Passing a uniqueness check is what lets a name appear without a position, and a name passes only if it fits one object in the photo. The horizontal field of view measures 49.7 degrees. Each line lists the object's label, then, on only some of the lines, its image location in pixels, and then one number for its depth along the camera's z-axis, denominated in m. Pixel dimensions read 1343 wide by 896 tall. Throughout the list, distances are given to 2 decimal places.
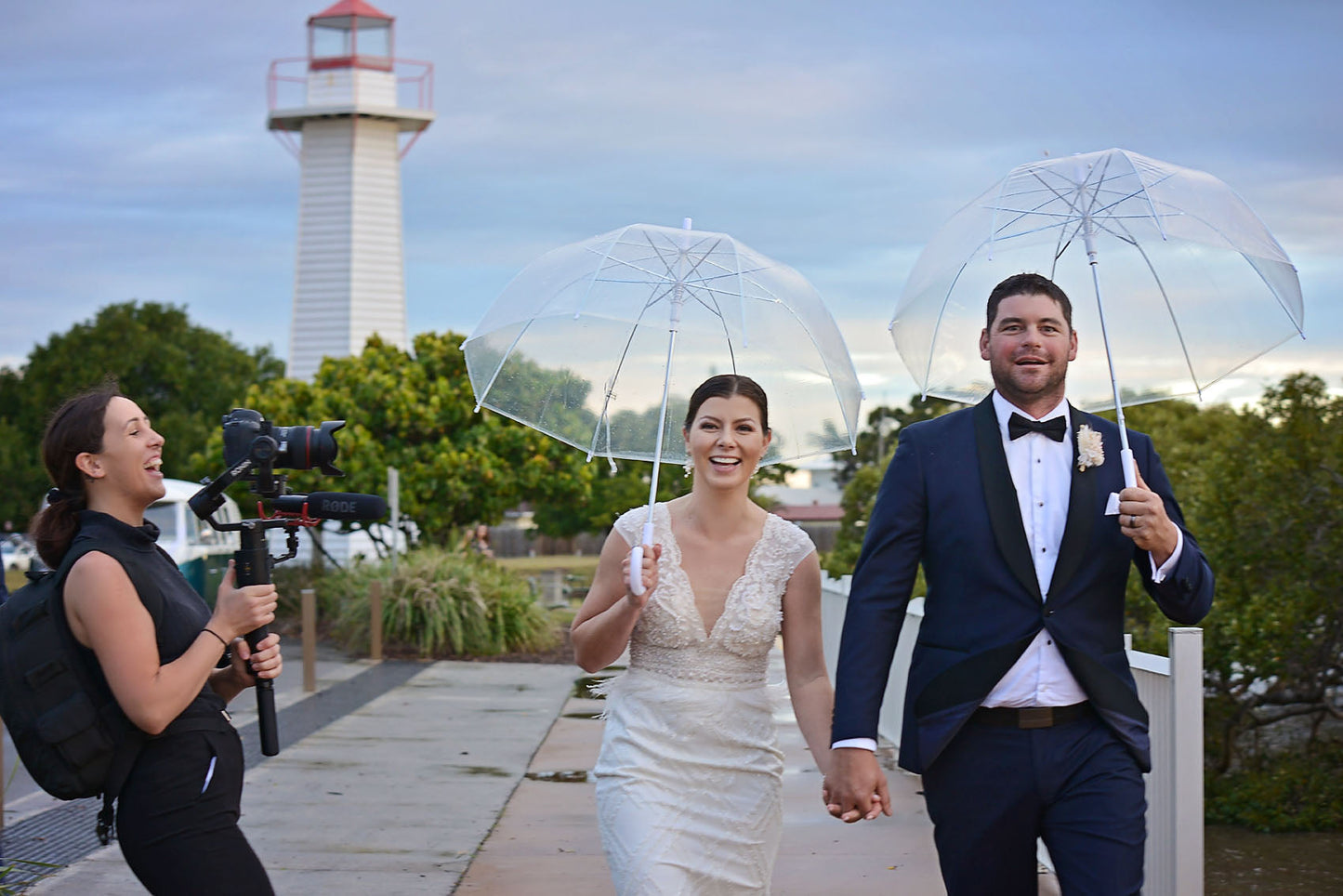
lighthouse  32.91
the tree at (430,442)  22.77
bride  4.42
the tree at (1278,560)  9.44
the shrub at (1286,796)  9.38
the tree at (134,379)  50.25
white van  20.52
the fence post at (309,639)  14.46
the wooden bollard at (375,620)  17.70
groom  3.73
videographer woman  3.52
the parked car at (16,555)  42.22
